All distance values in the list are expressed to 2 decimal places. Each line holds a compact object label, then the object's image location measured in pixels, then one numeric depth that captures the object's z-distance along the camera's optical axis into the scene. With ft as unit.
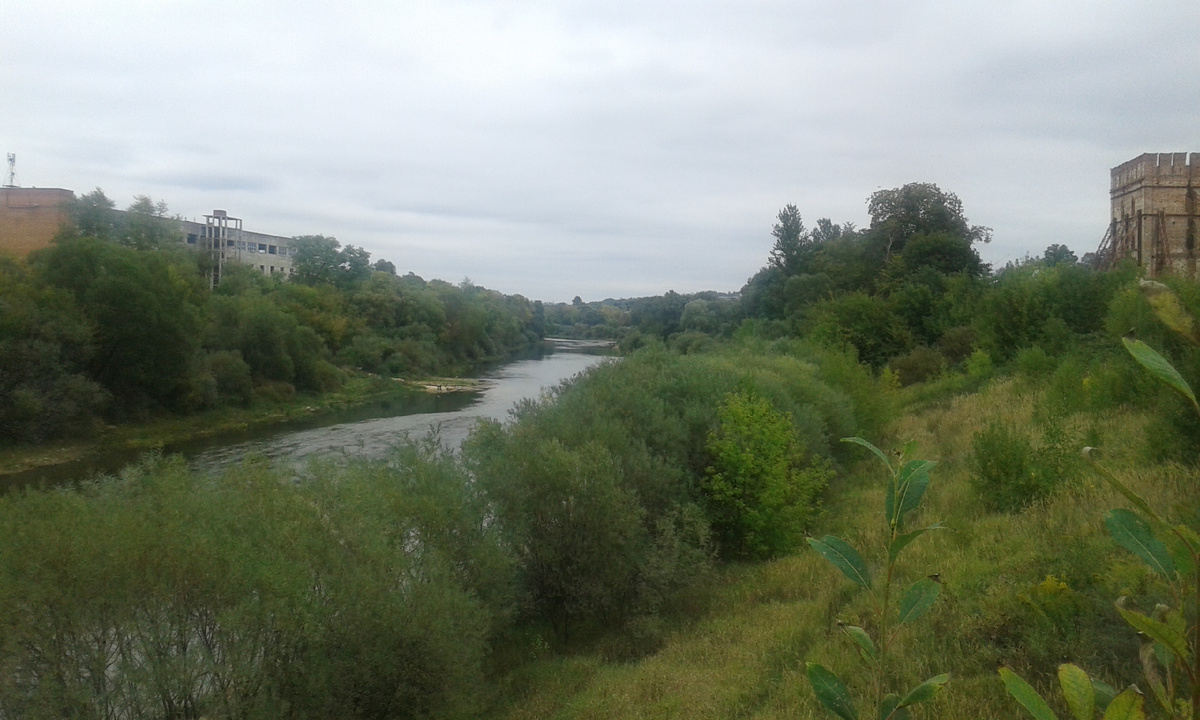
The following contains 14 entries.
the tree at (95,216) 152.76
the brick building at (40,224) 125.29
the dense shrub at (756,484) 54.65
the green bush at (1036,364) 81.51
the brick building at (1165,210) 90.12
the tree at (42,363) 90.89
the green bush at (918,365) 119.65
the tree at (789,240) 220.84
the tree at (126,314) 107.65
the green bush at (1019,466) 40.37
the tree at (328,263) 267.18
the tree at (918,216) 167.63
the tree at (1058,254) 185.01
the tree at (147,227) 160.86
